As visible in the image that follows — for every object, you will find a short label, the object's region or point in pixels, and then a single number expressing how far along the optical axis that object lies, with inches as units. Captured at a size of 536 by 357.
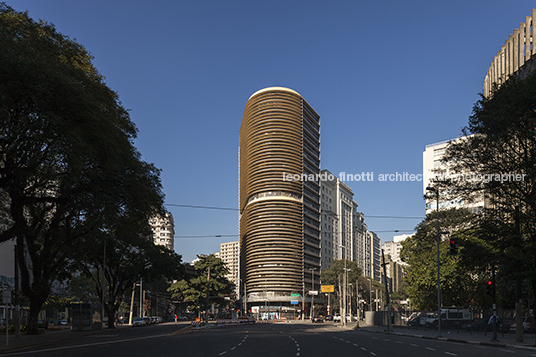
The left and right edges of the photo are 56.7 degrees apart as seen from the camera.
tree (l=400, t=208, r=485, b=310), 2455.7
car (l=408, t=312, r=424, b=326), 2566.4
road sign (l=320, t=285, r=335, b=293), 4586.6
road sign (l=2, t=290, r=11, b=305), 1199.6
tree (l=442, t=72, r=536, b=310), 1210.6
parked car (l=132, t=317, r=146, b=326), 3324.3
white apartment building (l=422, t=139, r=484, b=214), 5196.9
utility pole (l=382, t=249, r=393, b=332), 2067.7
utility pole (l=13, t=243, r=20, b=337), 1365.7
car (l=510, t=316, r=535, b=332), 1849.9
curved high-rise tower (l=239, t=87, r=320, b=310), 5905.5
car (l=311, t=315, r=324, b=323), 4205.2
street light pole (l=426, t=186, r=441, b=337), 1492.4
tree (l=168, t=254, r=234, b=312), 4537.4
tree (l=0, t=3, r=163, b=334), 874.8
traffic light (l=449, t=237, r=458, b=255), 1400.1
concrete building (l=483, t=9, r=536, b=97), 2812.5
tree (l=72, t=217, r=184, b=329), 2368.4
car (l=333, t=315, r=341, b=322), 4331.2
